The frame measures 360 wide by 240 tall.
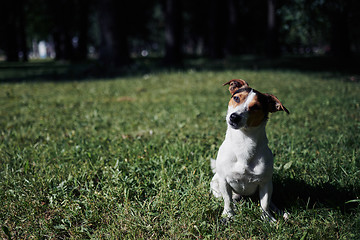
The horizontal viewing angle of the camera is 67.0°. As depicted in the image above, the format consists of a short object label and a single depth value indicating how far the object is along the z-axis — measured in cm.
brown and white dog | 204
